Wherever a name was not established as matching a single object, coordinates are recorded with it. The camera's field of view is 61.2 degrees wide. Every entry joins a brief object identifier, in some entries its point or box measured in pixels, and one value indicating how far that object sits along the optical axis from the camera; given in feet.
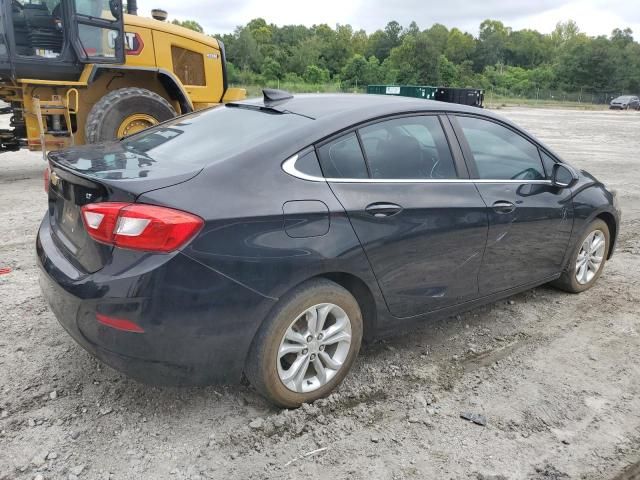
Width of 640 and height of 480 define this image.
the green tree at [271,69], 243.83
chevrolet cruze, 7.72
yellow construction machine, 24.31
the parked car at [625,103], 195.62
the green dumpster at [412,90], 92.84
